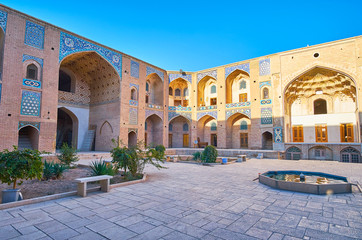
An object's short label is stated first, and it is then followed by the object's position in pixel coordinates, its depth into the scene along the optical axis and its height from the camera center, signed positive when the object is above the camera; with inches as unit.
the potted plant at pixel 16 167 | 145.6 -22.4
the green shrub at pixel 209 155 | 390.6 -34.2
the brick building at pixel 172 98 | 446.6 +110.8
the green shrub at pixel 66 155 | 307.7 -28.3
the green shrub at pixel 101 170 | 213.0 -34.8
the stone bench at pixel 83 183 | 166.9 -37.2
